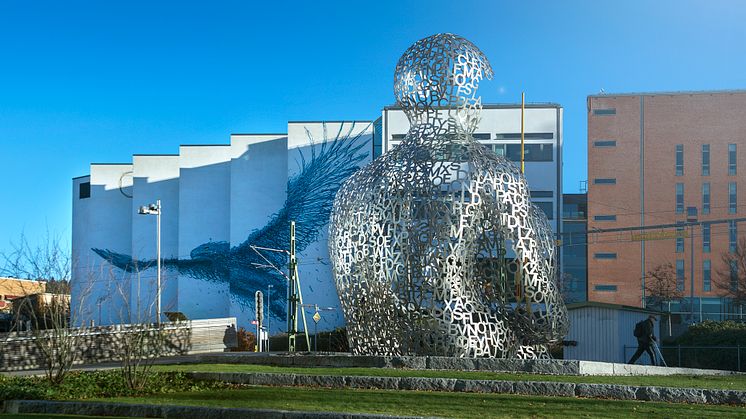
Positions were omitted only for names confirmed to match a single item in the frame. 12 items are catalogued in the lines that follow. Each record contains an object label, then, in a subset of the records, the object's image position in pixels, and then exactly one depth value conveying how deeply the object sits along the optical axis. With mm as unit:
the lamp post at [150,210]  38531
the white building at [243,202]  54094
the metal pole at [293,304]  30625
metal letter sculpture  16750
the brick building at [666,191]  59406
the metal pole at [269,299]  53812
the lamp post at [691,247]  56938
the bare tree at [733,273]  56134
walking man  20219
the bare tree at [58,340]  14922
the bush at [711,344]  24359
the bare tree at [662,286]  57625
